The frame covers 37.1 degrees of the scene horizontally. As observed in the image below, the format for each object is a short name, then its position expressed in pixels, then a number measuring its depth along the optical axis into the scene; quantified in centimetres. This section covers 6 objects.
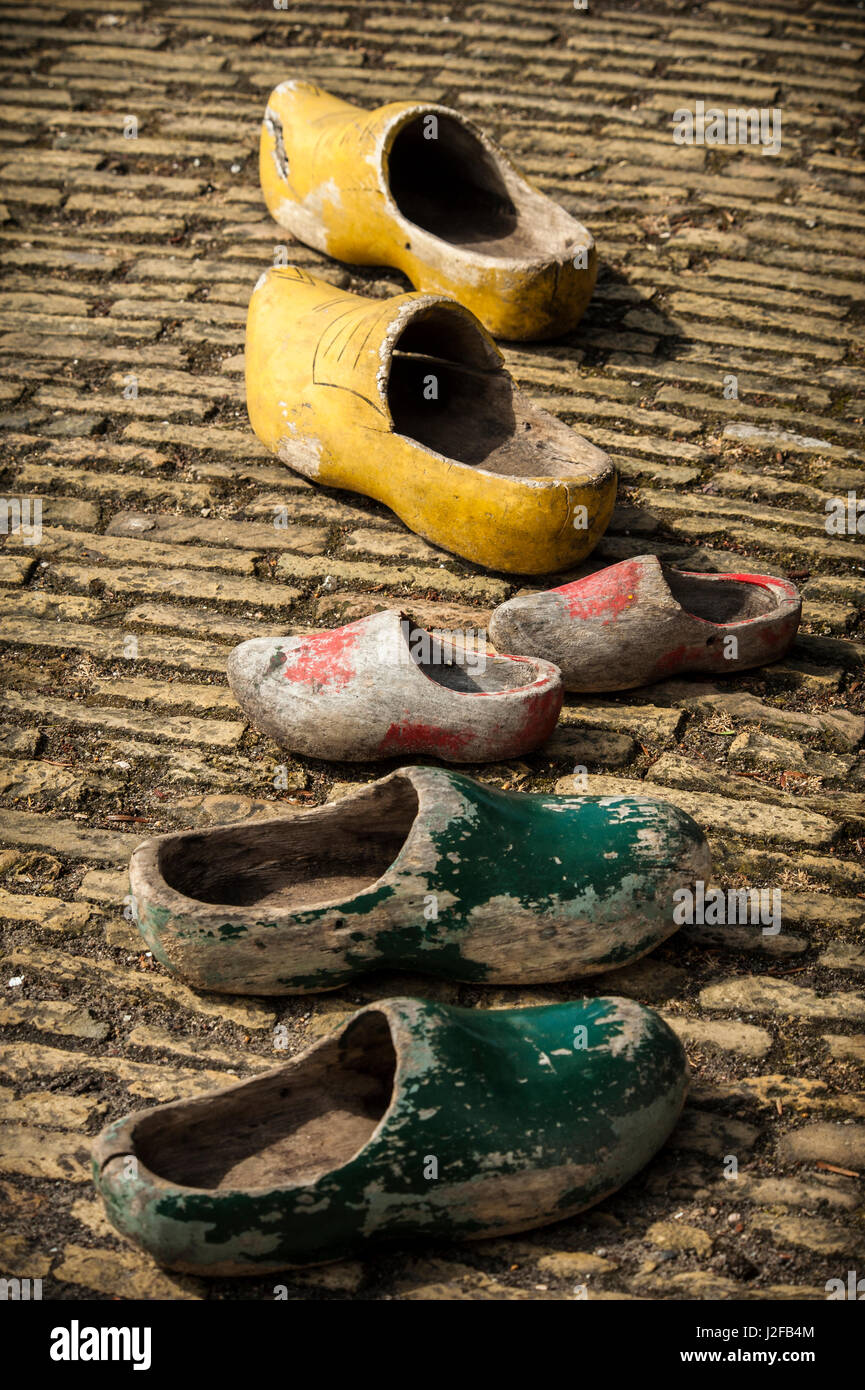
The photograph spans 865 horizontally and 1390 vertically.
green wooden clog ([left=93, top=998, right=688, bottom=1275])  158
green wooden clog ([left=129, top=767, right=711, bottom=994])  191
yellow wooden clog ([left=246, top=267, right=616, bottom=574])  275
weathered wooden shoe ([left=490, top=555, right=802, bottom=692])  249
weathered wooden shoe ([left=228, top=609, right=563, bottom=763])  230
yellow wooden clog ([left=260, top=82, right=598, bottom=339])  350
